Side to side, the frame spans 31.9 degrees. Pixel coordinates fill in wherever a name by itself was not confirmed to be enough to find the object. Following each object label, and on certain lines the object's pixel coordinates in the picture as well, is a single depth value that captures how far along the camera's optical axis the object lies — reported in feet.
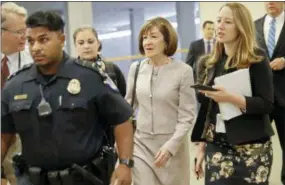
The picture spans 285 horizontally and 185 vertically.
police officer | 7.60
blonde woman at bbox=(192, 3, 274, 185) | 8.70
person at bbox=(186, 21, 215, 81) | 21.92
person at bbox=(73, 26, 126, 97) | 12.03
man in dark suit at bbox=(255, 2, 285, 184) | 13.15
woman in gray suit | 10.19
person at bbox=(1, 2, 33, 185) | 10.68
